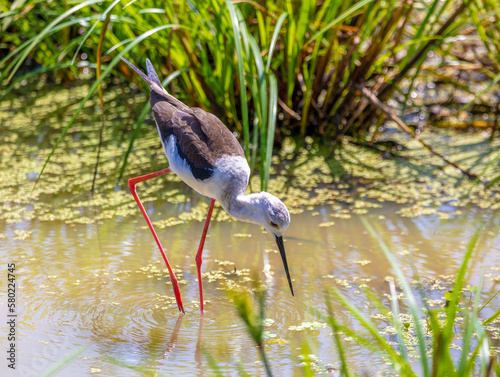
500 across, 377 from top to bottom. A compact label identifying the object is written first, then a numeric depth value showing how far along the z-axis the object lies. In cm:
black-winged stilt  607
